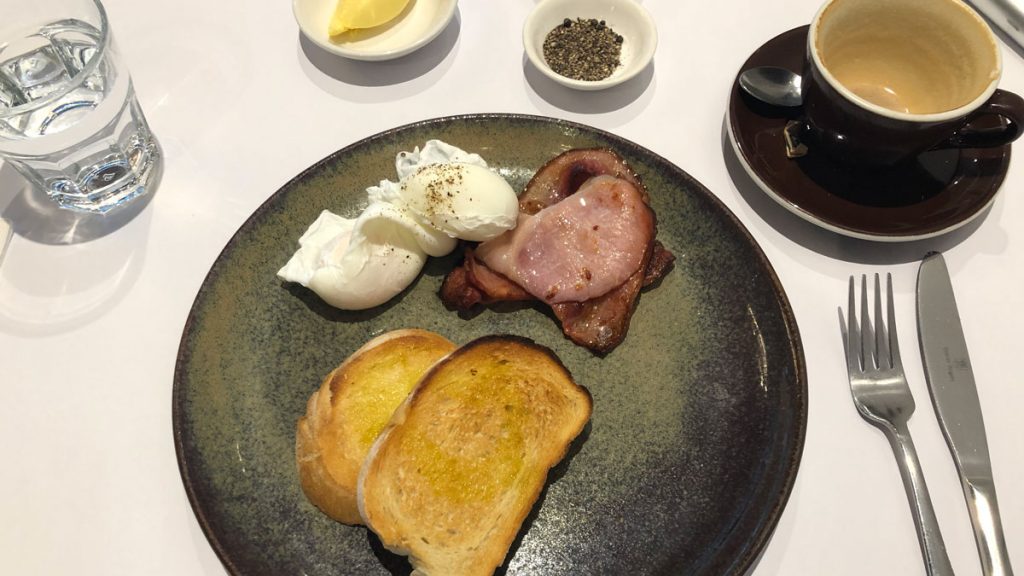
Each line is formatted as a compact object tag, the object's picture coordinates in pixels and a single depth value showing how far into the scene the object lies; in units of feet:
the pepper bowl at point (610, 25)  1.34
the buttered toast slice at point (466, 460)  0.94
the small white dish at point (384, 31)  1.39
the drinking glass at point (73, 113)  1.19
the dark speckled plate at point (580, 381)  0.99
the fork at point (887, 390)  1.02
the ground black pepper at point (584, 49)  1.38
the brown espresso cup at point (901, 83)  1.09
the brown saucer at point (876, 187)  1.16
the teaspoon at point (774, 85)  1.26
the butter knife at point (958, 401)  0.99
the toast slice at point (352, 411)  0.99
